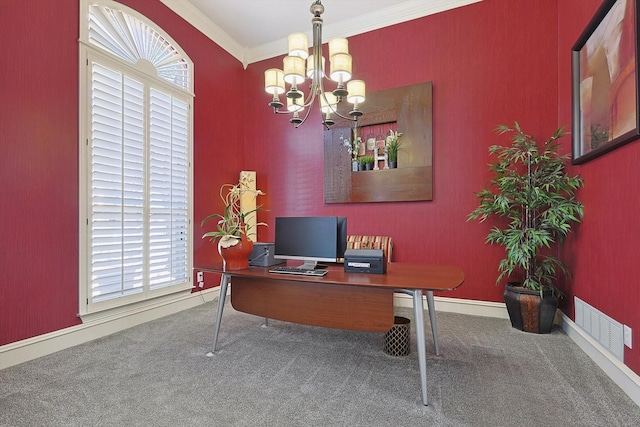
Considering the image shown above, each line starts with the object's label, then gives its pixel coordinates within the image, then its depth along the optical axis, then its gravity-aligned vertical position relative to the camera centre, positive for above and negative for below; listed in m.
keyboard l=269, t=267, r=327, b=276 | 1.99 -0.38
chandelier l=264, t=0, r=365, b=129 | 2.18 +1.08
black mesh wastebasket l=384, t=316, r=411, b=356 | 2.22 -0.91
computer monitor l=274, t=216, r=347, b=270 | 2.18 -0.18
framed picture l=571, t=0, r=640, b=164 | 1.76 +0.92
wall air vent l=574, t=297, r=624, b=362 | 1.88 -0.77
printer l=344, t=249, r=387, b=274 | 1.98 -0.31
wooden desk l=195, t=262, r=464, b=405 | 1.69 -0.54
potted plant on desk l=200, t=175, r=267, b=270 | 2.21 -0.22
